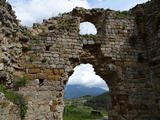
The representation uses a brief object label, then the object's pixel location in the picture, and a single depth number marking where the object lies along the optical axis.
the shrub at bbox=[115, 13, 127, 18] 7.35
